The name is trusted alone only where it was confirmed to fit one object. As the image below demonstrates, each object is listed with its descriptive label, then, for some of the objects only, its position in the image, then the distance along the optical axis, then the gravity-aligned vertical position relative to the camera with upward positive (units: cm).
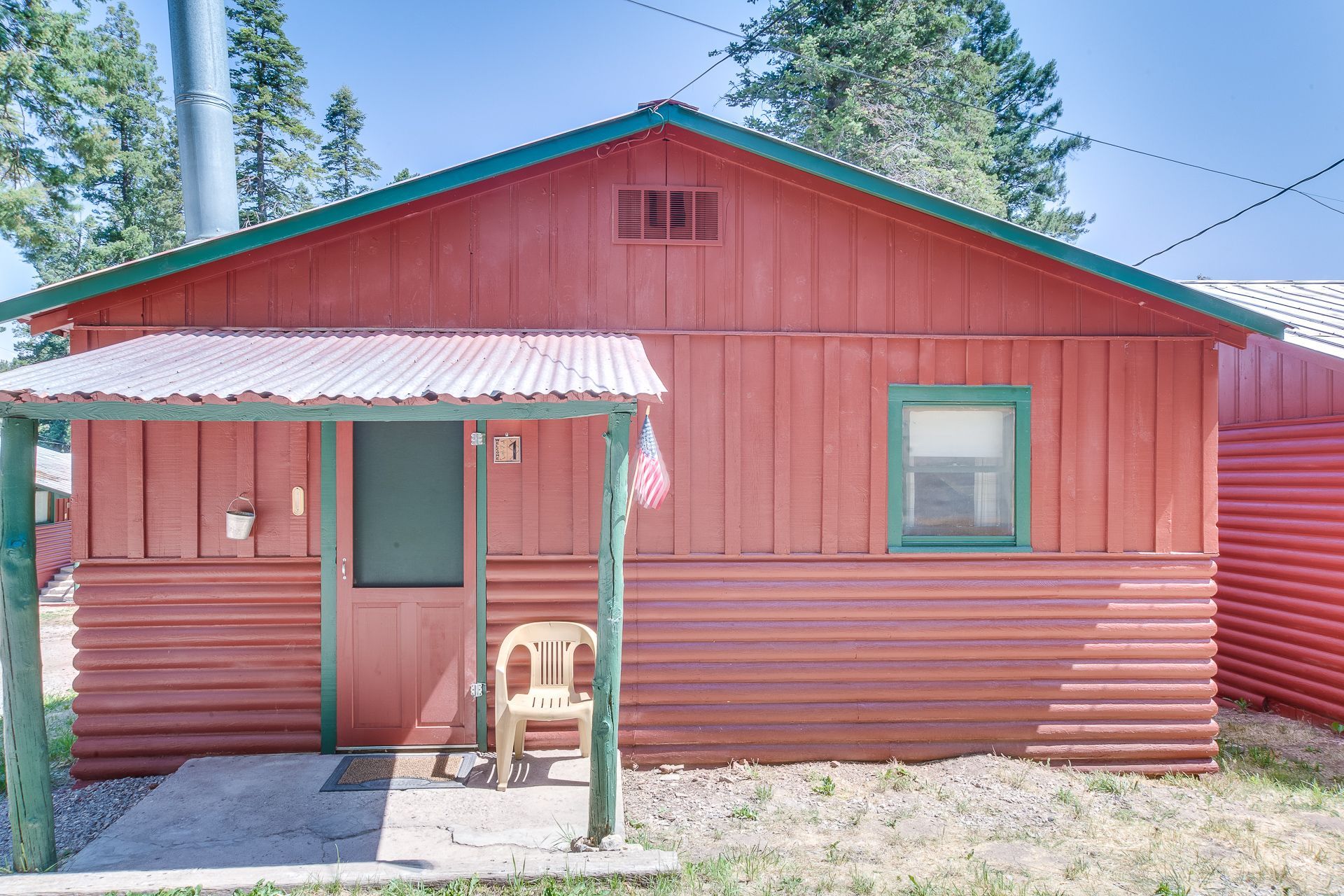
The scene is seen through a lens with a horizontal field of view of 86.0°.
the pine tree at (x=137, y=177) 2381 +910
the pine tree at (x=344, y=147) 2688 +1107
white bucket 479 -55
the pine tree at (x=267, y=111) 2275 +1076
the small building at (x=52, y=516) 1579 -181
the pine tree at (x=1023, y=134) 2006 +891
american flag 407 -18
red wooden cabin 493 -32
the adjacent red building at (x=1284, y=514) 608 -64
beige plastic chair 449 -165
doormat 447 -213
